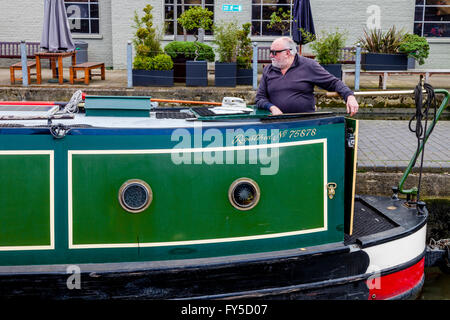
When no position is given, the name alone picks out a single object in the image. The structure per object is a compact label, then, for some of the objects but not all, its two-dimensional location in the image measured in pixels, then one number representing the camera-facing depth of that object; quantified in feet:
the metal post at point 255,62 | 36.04
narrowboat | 13.14
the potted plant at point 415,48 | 40.27
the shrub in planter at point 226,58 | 36.99
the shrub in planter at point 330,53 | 37.88
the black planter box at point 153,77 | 36.60
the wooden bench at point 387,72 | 36.96
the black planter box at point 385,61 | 40.73
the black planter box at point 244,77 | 37.88
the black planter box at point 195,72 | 36.83
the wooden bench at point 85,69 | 37.27
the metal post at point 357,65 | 36.49
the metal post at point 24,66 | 35.92
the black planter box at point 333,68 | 37.83
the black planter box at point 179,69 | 38.42
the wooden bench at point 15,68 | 36.81
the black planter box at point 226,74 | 36.94
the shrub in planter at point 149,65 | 36.65
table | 37.22
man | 15.60
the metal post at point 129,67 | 35.22
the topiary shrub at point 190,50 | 38.29
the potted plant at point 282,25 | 49.31
